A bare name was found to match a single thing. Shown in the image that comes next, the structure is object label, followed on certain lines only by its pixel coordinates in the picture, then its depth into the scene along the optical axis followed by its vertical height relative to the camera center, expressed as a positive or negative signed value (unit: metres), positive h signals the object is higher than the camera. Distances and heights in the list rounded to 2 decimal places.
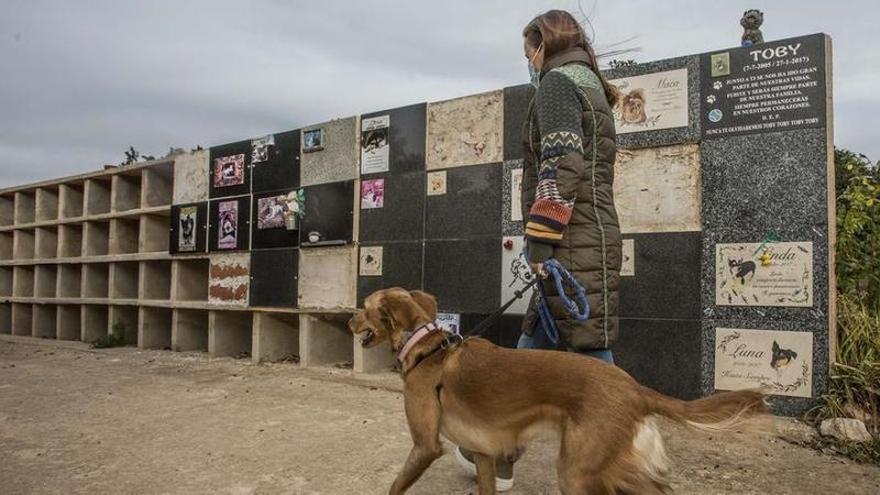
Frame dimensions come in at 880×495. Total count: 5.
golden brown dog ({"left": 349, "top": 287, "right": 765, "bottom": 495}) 1.74 -0.48
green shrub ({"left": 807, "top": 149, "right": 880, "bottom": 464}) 3.26 -0.31
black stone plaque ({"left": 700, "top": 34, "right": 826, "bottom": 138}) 3.55 +1.08
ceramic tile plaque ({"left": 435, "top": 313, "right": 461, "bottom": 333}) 4.83 -0.54
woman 2.15 +0.25
